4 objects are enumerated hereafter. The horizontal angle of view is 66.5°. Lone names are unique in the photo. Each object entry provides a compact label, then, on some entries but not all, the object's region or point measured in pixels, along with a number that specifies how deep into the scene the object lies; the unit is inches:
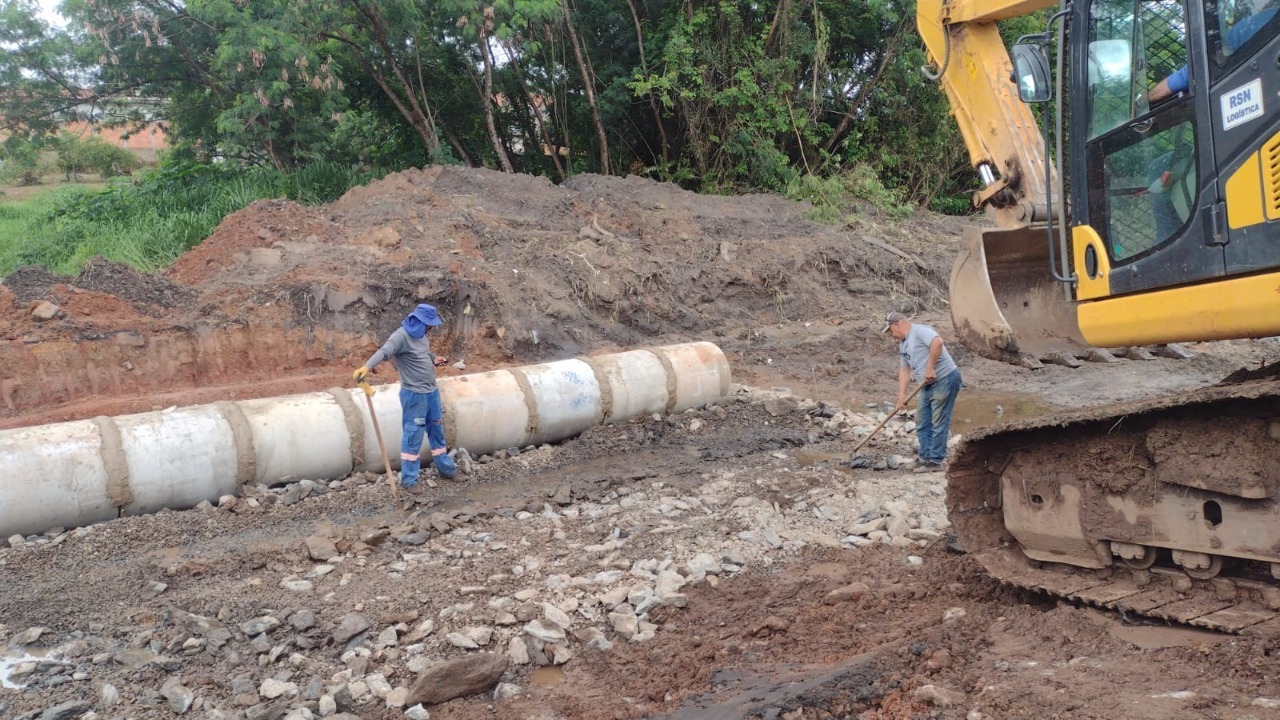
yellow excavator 147.7
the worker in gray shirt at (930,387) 319.3
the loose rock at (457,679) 180.4
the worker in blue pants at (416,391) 316.2
